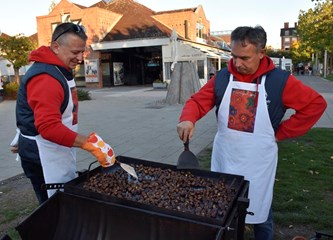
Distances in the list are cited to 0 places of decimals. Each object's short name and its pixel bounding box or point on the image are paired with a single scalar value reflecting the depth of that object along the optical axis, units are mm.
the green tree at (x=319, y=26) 21453
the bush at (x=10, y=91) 17797
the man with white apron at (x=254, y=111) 2148
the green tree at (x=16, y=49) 17594
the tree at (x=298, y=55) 54512
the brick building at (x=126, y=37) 26641
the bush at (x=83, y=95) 16984
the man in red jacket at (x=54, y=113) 1834
